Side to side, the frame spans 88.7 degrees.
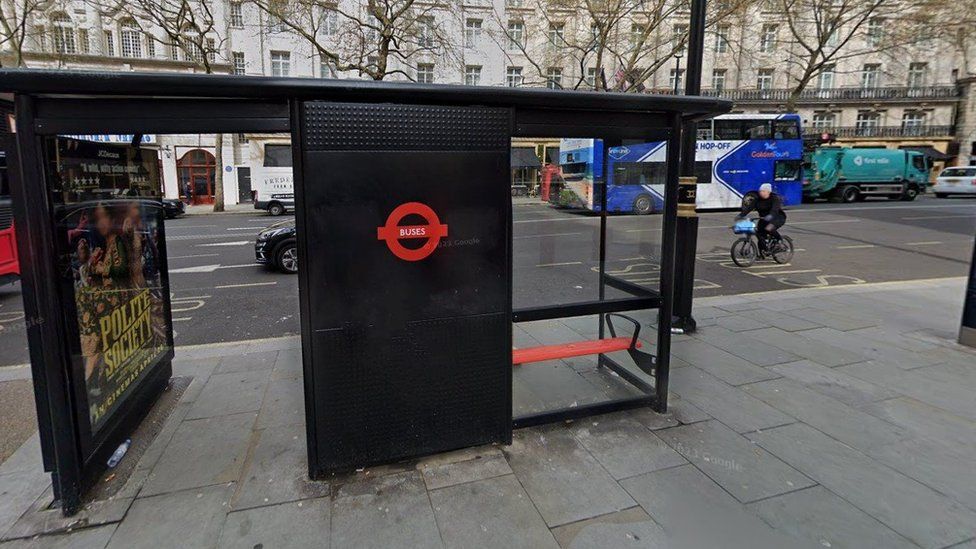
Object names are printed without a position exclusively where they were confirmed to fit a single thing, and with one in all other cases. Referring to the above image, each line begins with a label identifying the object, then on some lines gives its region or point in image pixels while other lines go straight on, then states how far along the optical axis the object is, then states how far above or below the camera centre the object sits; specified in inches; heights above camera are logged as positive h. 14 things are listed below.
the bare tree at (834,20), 967.0 +366.1
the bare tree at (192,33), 727.1 +266.0
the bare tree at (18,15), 738.2 +296.9
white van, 916.6 +19.5
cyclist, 394.3 -15.3
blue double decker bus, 848.9 +64.6
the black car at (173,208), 853.5 -29.0
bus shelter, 96.6 -10.3
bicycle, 396.5 -41.9
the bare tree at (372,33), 753.0 +277.9
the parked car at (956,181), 1060.2 +33.2
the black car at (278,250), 366.0 -42.3
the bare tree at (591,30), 829.2 +354.3
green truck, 1016.2 +45.6
